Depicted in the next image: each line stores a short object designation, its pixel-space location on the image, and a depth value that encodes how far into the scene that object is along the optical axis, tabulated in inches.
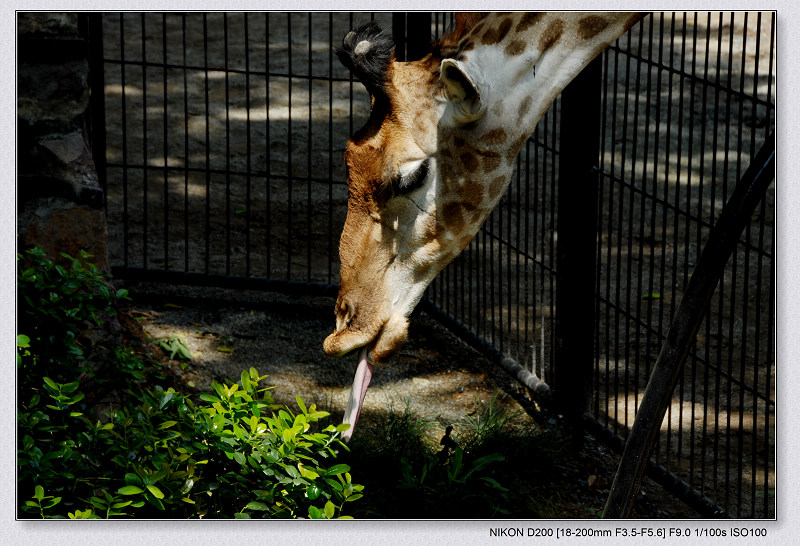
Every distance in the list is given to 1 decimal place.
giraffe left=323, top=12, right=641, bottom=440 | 207.5
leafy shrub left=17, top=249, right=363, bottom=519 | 205.3
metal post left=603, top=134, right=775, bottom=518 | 199.6
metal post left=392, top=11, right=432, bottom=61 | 379.9
